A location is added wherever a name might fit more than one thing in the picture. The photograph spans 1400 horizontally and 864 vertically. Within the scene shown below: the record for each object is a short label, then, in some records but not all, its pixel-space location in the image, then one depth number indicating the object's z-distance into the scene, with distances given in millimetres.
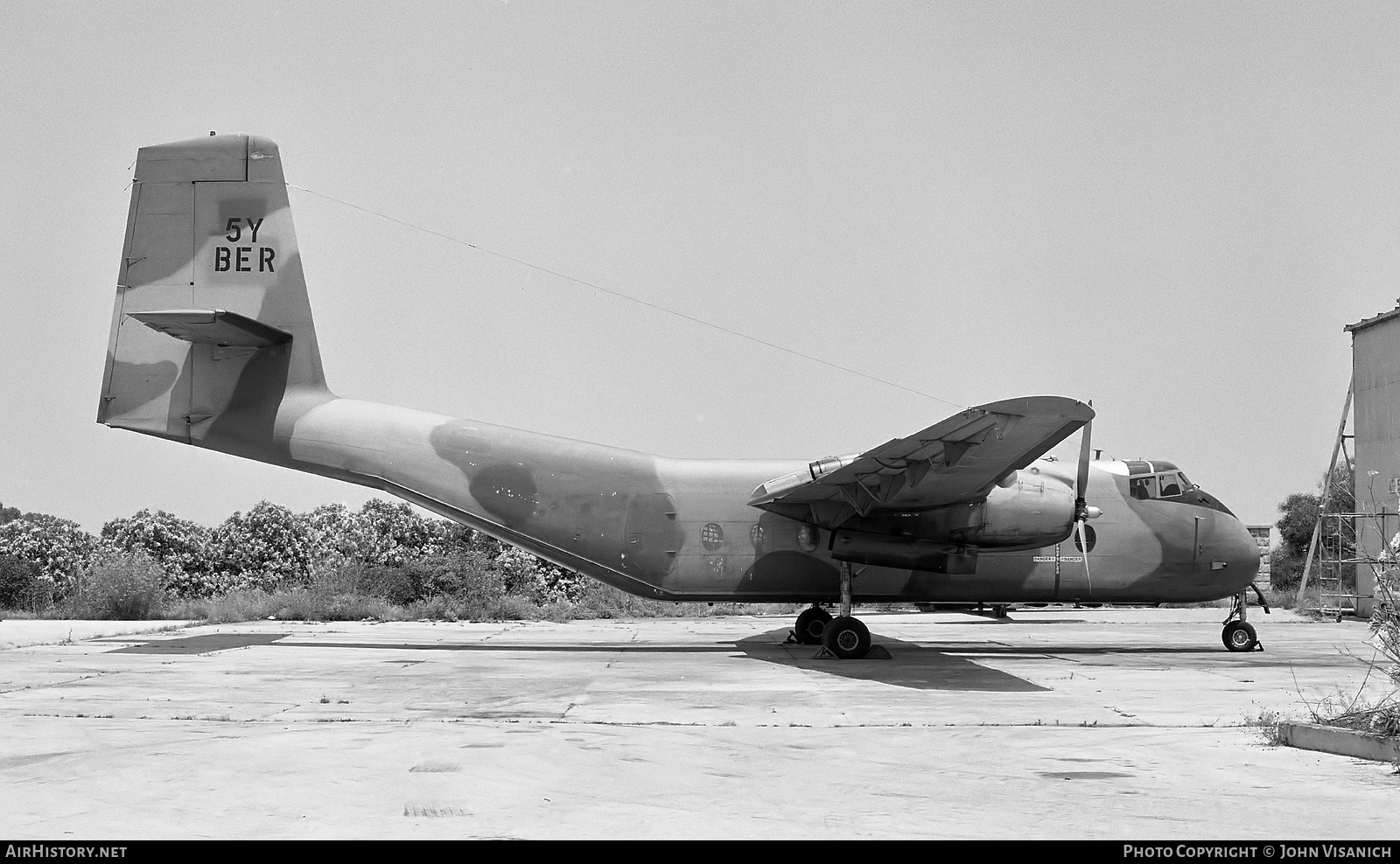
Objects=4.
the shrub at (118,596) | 25344
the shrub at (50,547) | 37531
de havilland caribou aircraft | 16578
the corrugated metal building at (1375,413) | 31859
